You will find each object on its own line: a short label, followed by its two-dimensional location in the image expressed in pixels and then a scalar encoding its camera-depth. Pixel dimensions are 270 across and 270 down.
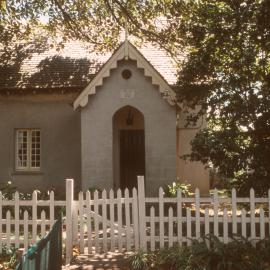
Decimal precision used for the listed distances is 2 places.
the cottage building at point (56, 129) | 19.77
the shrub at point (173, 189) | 15.96
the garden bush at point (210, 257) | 8.23
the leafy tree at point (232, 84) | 11.61
